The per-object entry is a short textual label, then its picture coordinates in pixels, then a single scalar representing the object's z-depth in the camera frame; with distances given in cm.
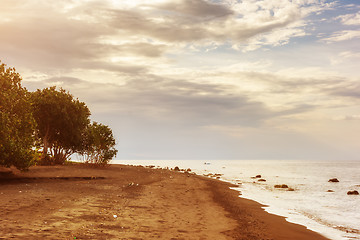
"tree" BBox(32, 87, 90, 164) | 5012
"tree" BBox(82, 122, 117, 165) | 5422
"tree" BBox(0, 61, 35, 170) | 3003
